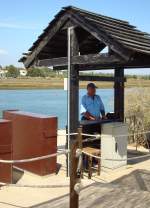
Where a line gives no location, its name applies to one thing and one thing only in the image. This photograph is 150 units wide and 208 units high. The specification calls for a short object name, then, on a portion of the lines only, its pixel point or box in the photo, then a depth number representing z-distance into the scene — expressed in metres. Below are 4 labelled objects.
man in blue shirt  5.05
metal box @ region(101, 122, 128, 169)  4.77
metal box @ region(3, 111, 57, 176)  4.47
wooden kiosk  4.13
